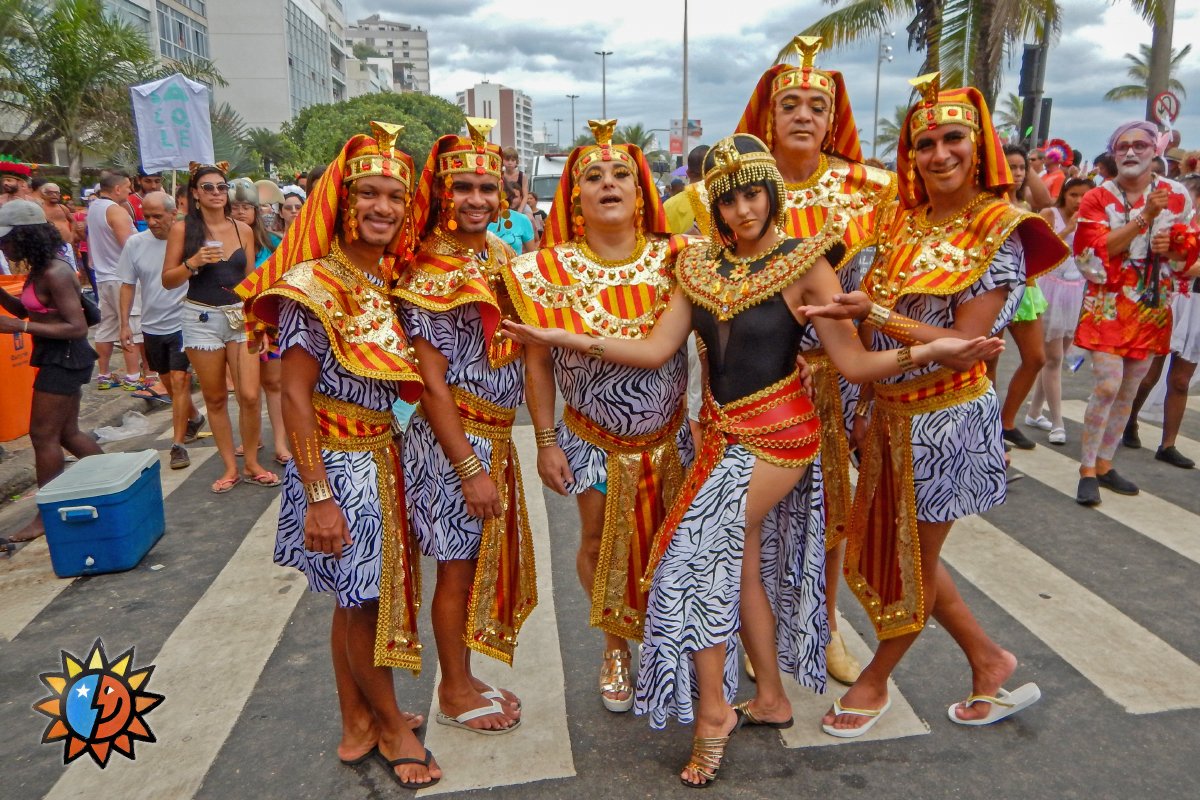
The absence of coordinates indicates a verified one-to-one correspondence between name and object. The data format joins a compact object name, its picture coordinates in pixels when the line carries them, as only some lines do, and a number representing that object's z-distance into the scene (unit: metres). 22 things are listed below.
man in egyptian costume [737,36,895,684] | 3.23
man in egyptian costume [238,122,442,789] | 2.50
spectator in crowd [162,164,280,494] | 5.47
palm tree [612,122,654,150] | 64.16
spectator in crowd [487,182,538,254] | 7.08
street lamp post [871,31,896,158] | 40.66
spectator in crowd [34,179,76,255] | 8.98
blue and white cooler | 4.34
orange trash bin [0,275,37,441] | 6.65
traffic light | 11.86
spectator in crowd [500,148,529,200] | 10.24
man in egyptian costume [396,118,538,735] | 2.76
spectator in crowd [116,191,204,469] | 6.05
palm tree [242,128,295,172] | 43.78
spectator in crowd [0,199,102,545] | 4.57
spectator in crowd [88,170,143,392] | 8.34
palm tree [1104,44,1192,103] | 38.41
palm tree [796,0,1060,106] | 12.42
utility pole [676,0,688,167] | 29.22
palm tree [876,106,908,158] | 52.50
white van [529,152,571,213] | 19.59
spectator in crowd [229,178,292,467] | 5.84
